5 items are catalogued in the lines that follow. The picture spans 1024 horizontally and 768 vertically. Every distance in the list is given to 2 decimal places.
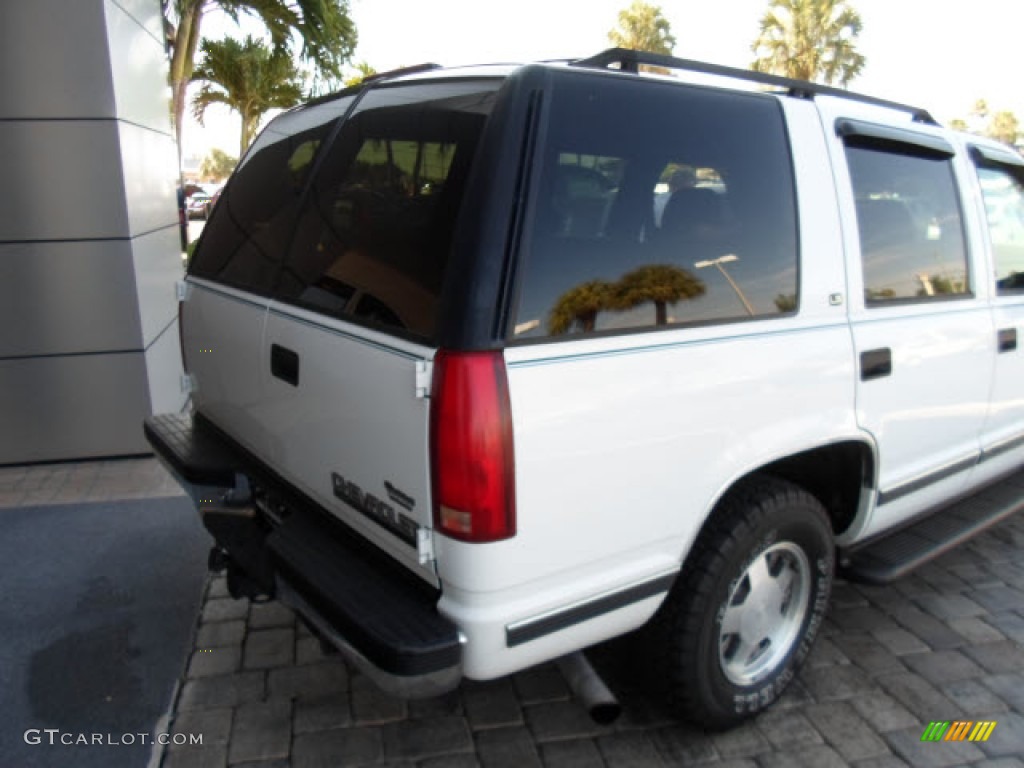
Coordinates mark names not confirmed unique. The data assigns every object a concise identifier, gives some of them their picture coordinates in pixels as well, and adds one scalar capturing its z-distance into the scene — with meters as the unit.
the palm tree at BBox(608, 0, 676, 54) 41.06
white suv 1.95
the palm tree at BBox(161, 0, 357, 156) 10.00
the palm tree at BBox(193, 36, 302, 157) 18.61
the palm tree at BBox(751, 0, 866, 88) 32.47
